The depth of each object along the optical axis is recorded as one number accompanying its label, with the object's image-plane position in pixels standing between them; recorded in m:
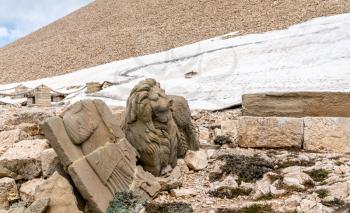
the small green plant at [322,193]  5.56
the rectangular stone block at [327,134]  7.45
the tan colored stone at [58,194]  5.39
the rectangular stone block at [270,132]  7.70
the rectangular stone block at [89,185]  5.48
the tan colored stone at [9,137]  7.59
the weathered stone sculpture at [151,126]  6.44
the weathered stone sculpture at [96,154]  5.50
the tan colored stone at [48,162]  6.33
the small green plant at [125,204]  5.57
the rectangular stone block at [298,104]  8.20
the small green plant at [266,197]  5.77
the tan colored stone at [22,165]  6.66
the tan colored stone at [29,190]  6.24
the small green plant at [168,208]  5.60
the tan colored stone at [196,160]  7.02
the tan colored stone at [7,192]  6.20
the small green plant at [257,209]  5.41
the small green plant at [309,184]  5.90
